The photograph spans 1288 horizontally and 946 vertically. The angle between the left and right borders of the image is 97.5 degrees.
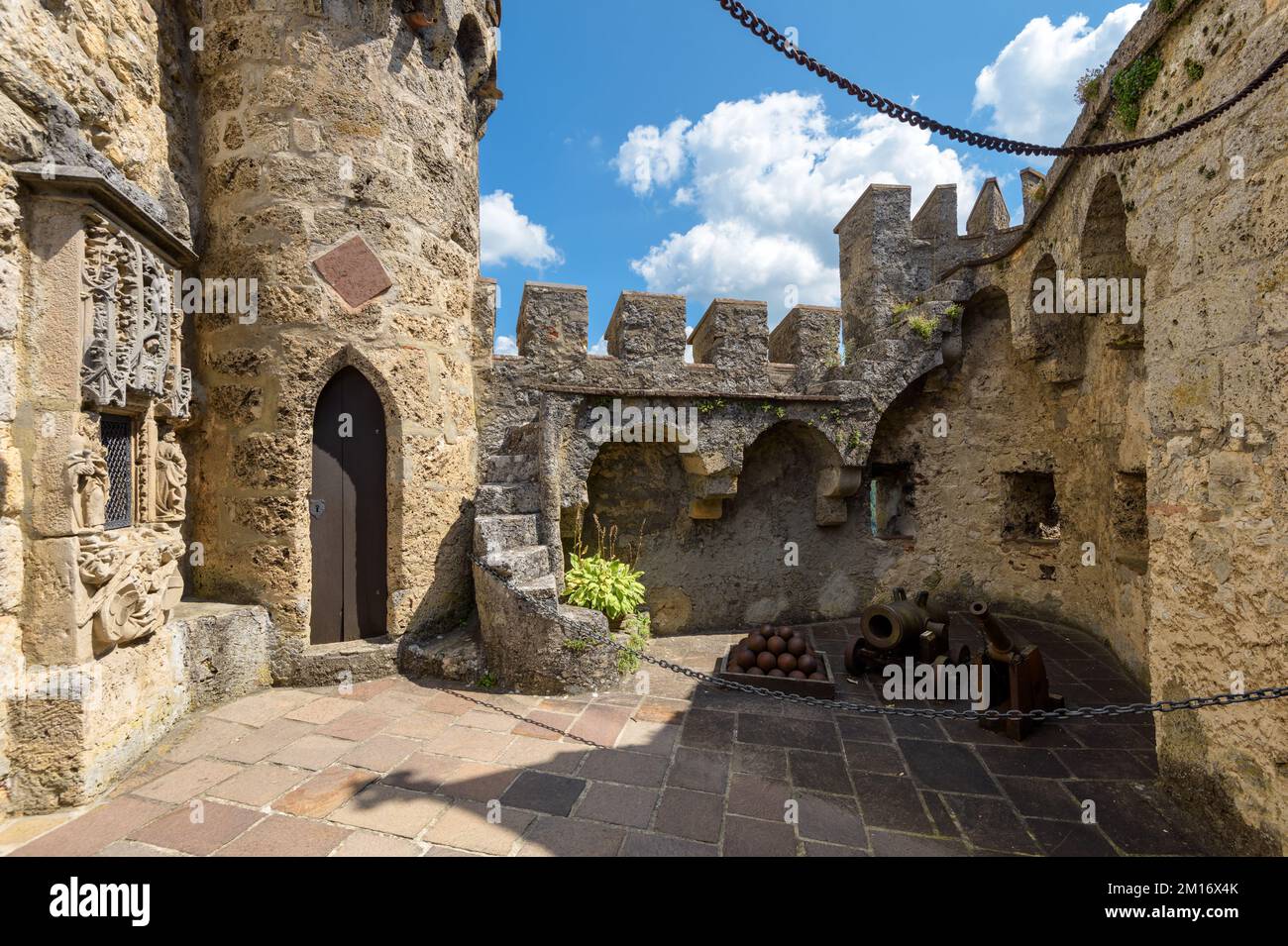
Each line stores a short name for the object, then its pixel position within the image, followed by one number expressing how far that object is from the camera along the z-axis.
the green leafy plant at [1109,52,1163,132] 3.19
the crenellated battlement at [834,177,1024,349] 7.38
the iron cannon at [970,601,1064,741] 3.62
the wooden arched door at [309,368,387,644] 4.33
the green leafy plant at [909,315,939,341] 6.30
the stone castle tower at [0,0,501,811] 2.72
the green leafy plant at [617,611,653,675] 4.53
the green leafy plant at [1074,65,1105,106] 4.02
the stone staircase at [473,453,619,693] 4.20
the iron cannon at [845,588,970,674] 4.62
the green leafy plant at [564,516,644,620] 4.81
